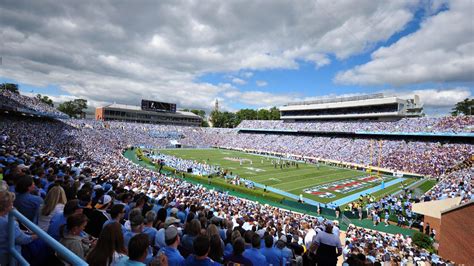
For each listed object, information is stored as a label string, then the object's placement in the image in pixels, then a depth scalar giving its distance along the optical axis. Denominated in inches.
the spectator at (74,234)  114.3
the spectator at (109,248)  100.6
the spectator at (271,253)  196.9
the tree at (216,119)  4419.3
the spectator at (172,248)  133.8
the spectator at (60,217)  140.1
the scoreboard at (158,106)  3405.5
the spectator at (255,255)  170.2
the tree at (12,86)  2711.1
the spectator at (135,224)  159.0
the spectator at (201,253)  127.1
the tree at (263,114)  4151.1
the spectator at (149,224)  183.2
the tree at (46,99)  3763.8
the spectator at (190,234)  175.6
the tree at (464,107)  2856.8
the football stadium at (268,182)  145.2
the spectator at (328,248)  218.8
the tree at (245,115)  4307.1
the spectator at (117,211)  178.2
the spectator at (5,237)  115.0
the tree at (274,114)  4077.3
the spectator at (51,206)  163.5
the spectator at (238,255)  160.2
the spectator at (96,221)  180.5
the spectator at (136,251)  103.7
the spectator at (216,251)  144.6
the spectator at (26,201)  167.6
